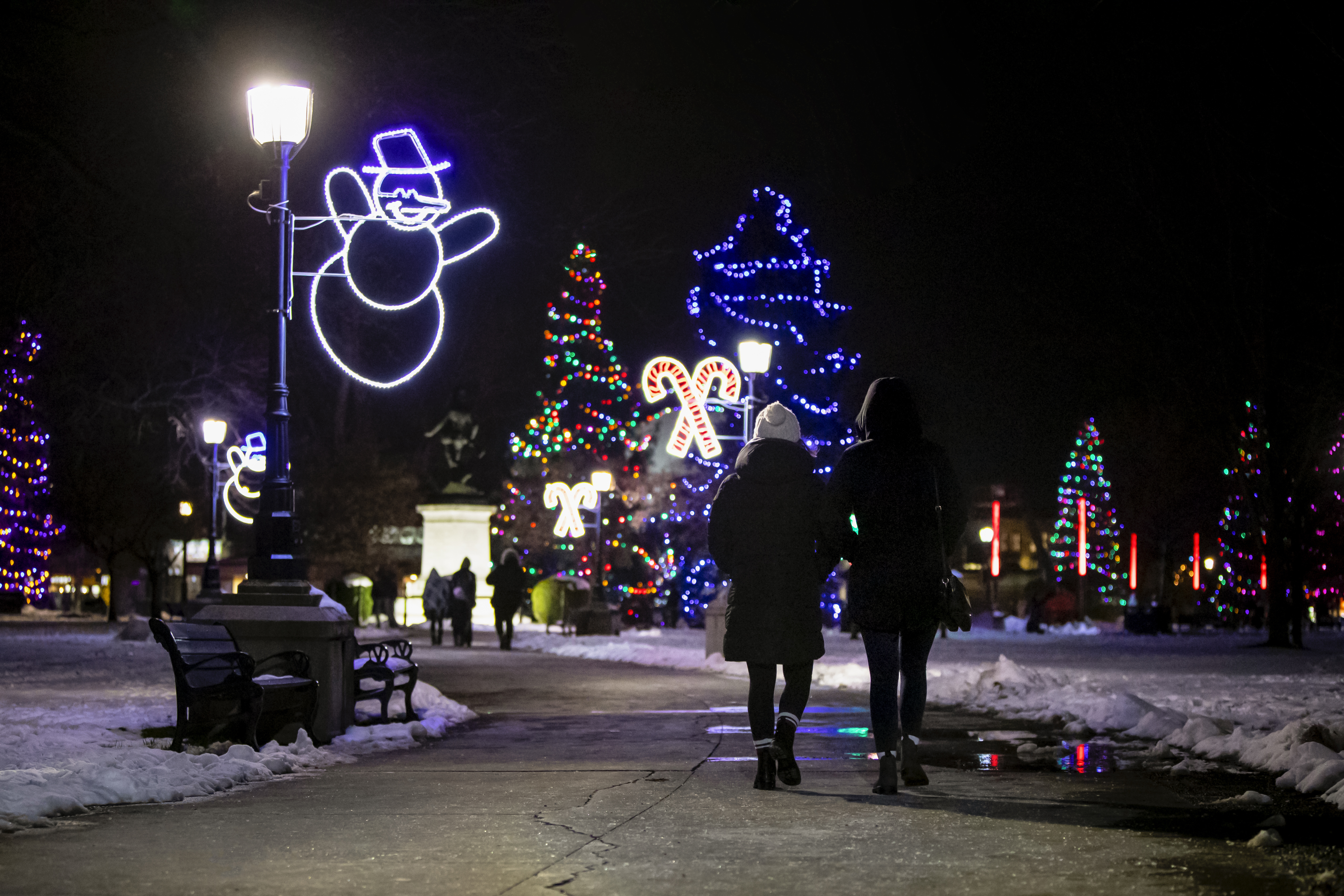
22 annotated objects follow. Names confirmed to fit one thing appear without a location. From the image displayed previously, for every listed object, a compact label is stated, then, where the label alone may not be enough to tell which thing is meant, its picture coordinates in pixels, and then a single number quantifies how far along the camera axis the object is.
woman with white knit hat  7.69
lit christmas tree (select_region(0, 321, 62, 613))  36.09
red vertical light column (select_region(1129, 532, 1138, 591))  65.44
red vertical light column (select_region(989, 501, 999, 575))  60.97
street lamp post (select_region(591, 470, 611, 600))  36.78
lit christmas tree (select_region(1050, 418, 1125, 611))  70.06
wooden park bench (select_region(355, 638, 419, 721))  11.88
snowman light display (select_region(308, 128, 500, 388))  17.62
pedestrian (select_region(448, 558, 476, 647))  30.30
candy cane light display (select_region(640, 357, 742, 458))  31.66
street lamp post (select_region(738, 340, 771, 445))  21.08
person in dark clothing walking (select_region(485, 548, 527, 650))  29.83
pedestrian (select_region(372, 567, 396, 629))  42.81
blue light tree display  43.62
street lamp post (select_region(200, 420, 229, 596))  28.50
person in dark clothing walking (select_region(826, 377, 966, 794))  7.43
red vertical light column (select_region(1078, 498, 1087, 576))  62.38
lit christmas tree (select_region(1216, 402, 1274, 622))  33.84
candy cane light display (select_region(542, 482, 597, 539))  46.50
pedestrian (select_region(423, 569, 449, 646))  32.50
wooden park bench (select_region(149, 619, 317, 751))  9.25
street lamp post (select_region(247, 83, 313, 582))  11.78
